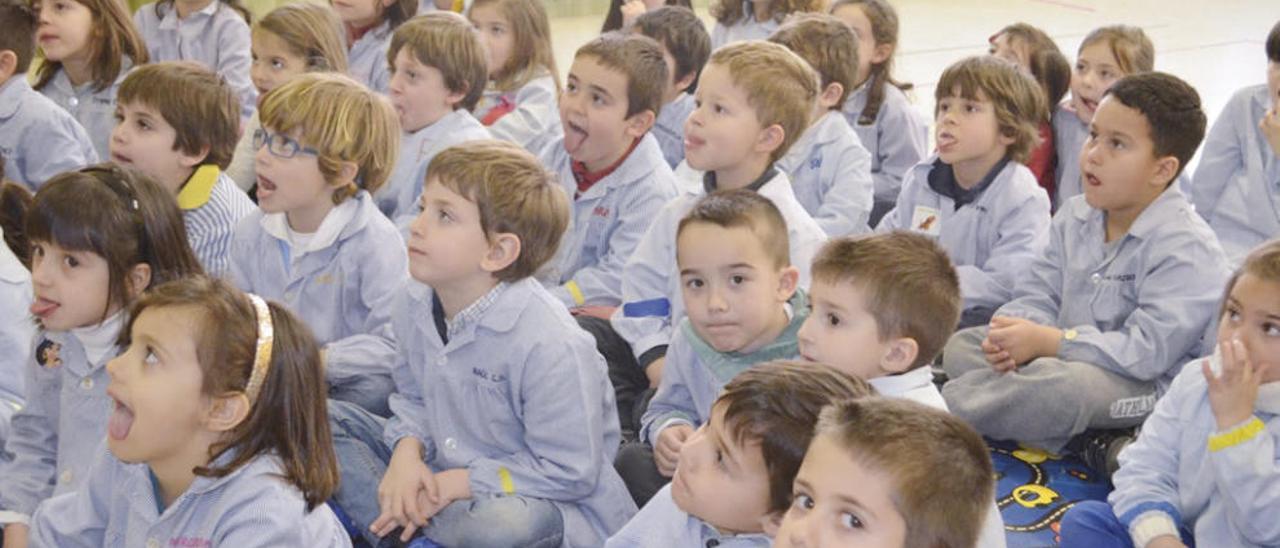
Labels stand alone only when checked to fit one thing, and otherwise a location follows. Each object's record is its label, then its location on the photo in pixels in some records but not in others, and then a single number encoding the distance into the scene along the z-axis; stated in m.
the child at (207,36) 4.64
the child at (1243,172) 3.47
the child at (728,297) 2.42
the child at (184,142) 3.20
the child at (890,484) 1.56
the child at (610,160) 3.38
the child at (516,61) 4.25
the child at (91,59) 4.13
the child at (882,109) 4.26
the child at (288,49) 3.93
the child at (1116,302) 2.83
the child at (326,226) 2.85
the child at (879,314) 2.29
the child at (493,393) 2.39
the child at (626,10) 5.04
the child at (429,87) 3.72
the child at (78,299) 2.33
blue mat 2.63
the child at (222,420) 1.89
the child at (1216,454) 2.10
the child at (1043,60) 4.09
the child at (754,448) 1.76
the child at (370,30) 4.61
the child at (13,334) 2.61
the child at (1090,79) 3.96
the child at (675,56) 4.21
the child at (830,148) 3.69
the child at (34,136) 3.74
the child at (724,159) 2.97
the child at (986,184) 3.32
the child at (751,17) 4.78
